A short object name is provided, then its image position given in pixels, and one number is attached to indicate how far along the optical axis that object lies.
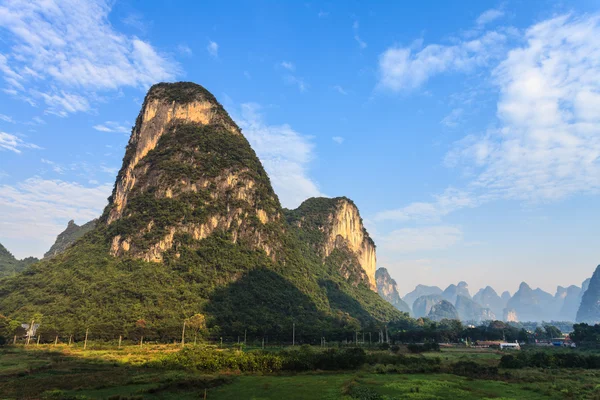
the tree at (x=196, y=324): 81.88
